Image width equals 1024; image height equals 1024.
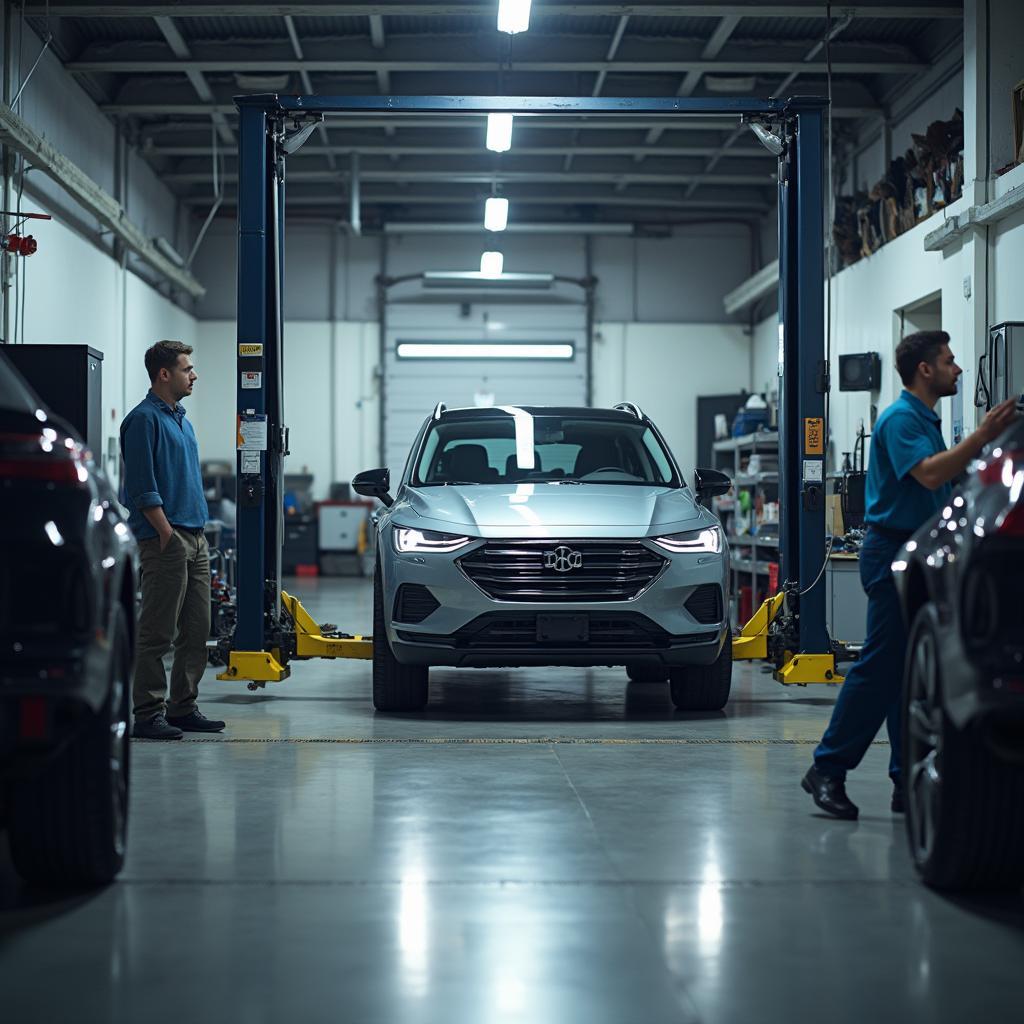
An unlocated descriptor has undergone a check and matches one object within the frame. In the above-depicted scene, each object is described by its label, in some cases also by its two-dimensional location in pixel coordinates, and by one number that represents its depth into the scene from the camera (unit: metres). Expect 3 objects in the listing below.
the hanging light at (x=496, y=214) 17.84
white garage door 23.33
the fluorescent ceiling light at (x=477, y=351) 23.39
